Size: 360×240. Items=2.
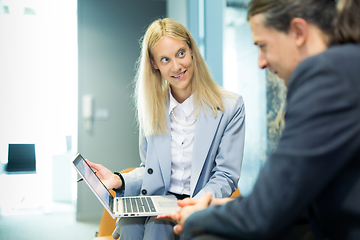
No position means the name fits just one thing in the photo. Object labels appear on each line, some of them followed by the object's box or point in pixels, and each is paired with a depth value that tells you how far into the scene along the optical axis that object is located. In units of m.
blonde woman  1.33
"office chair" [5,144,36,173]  3.23
